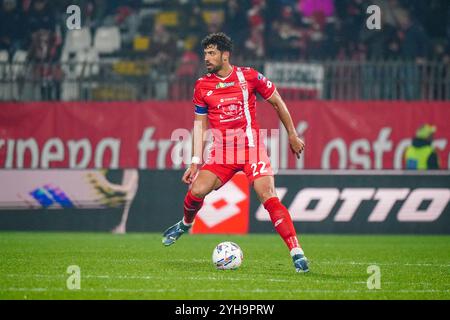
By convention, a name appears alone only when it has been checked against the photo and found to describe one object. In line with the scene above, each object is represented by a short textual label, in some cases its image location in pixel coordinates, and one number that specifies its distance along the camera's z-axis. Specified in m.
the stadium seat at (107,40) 22.05
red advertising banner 19.22
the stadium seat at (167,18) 22.53
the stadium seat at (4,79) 19.61
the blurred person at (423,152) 18.81
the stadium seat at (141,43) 22.27
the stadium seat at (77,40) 21.34
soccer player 11.39
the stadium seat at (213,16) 22.28
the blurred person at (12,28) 21.55
